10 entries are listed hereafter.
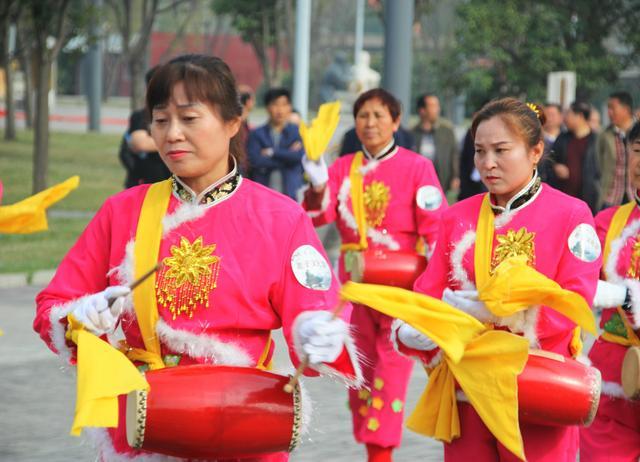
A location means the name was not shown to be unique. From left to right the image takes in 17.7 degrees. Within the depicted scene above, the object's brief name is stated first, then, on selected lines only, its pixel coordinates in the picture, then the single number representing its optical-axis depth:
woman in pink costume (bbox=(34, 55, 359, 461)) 5.36
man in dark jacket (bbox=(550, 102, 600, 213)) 18.77
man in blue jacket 18.87
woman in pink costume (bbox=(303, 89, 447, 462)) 10.16
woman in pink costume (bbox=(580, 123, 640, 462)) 7.60
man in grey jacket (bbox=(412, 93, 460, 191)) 21.38
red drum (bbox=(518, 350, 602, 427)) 6.09
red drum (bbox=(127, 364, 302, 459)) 5.03
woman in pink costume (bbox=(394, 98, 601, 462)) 6.48
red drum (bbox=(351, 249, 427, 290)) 9.98
